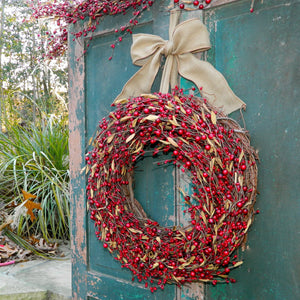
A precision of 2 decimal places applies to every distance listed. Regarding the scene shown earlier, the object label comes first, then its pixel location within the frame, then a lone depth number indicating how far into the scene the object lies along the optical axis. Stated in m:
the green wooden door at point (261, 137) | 1.20
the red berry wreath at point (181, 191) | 1.20
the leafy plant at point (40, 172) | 2.96
